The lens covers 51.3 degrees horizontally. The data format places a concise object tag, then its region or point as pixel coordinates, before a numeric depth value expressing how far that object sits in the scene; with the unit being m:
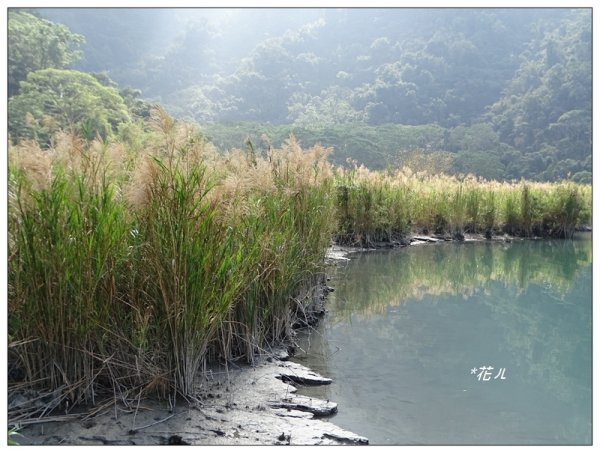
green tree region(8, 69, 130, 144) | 26.77
